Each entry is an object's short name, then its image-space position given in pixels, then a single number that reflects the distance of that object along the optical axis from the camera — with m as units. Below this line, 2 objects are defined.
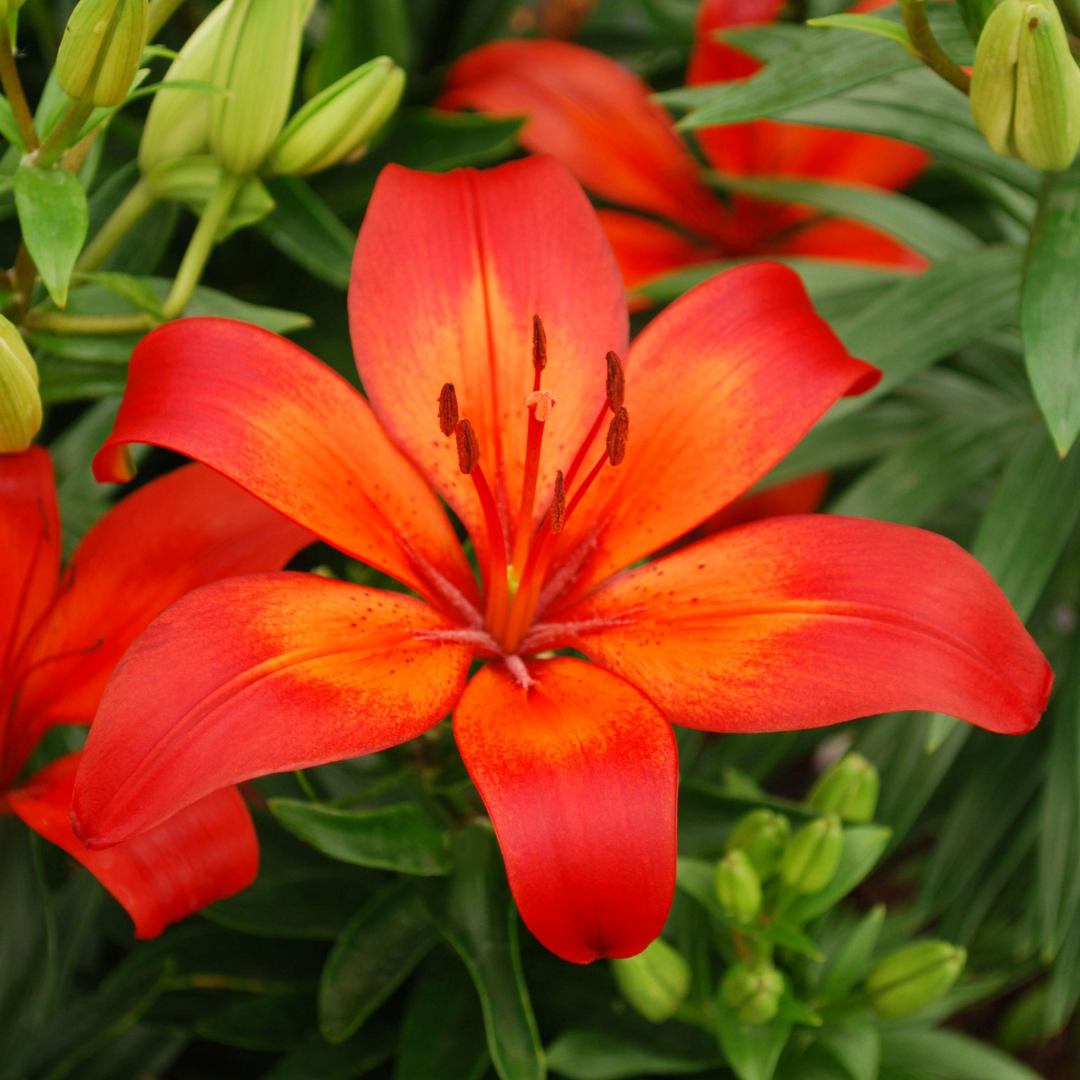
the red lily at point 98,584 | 0.57
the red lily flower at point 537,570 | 0.54
